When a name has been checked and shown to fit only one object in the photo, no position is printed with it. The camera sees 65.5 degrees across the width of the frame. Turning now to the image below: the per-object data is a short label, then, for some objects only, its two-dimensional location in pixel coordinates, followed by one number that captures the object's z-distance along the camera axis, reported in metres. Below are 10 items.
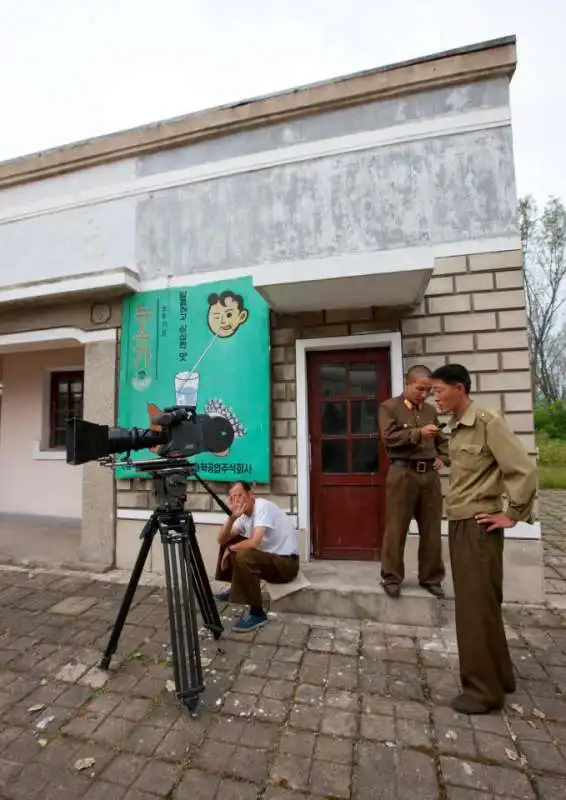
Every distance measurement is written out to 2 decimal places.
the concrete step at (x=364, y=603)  3.48
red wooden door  4.47
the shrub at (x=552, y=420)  18.22
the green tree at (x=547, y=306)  22.22
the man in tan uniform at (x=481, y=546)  2.37
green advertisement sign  4.56
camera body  2.39
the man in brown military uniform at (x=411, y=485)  3.56
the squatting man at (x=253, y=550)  3.32
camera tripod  2.44
